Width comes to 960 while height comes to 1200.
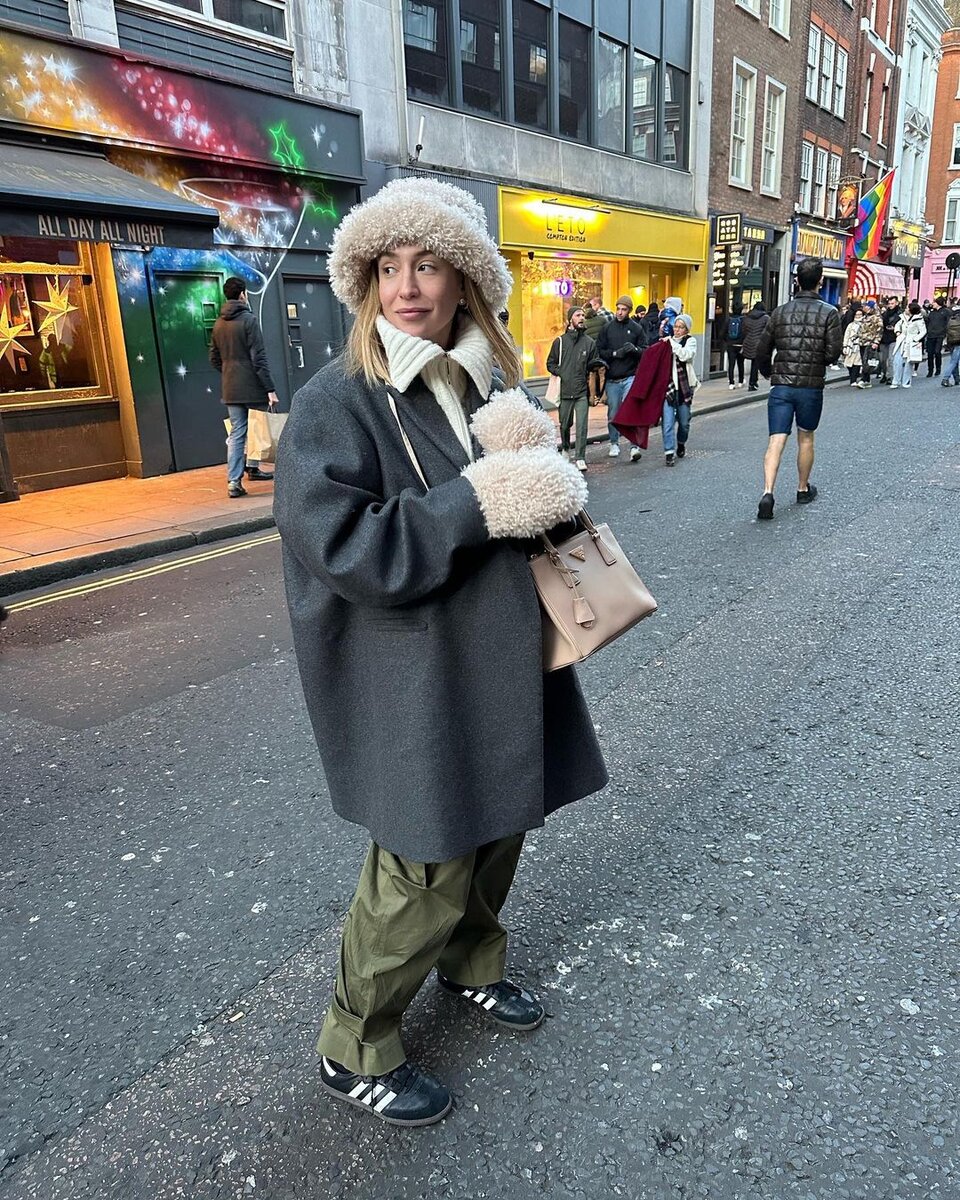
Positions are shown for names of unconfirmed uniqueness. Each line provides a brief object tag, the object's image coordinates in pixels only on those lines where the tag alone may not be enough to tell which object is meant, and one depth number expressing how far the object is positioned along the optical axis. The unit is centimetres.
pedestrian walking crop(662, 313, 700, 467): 1032
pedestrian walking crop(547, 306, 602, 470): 1033
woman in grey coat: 154
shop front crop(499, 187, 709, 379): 1584
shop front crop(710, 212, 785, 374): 2180
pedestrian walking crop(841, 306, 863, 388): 2033
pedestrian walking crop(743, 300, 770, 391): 1672
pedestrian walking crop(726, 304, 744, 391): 1967
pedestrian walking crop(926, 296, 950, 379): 2234
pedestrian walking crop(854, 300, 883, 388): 2030
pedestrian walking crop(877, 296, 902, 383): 2172
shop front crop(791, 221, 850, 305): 2627
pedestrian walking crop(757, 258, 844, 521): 686
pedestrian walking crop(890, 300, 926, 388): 1877
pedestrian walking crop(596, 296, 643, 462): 1077
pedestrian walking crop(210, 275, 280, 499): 897
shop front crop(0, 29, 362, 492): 852
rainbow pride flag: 2711
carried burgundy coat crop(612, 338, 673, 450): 981
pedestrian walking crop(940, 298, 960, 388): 1800
